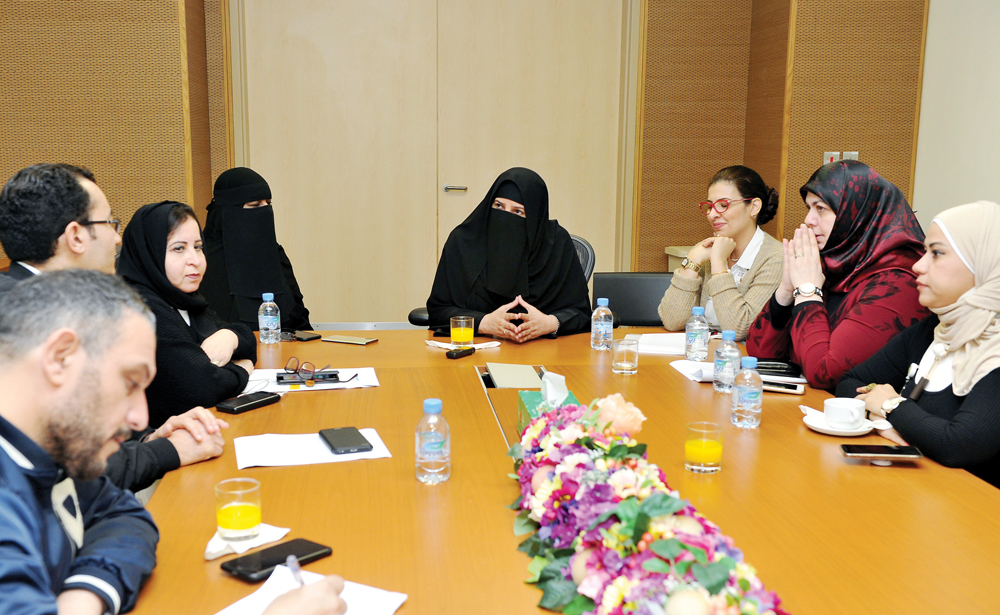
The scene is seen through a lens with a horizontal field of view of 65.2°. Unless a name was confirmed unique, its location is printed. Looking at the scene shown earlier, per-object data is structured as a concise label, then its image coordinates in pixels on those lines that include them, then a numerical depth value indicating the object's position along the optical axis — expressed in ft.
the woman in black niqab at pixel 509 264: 10.84
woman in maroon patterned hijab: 7.65
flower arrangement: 3.04
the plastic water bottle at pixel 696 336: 8.82
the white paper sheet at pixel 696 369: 7.75
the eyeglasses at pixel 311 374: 7.45
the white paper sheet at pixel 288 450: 5.47
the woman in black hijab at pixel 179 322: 6.86
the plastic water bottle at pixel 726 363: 7.38
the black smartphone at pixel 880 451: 5.50
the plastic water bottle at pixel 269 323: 9.52
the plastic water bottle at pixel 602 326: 9.39
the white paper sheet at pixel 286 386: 7.38
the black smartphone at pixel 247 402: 6.61
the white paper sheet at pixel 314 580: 3.61
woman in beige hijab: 5.57
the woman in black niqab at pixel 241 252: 11.45
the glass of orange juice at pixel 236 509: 4.24
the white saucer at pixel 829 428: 6.08
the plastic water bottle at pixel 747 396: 6.24
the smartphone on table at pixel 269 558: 3.87
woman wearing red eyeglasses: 10.11
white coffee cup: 6.12
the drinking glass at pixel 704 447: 5.29
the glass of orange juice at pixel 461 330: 9.20
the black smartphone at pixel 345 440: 5.62
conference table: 3.83
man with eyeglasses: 6.63
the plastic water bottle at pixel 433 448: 5.12
